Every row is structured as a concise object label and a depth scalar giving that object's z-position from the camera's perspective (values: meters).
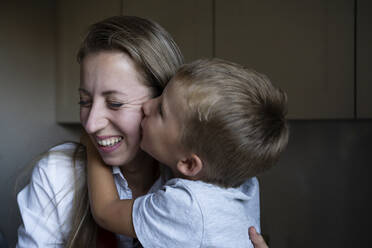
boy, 0.74
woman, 0.89
